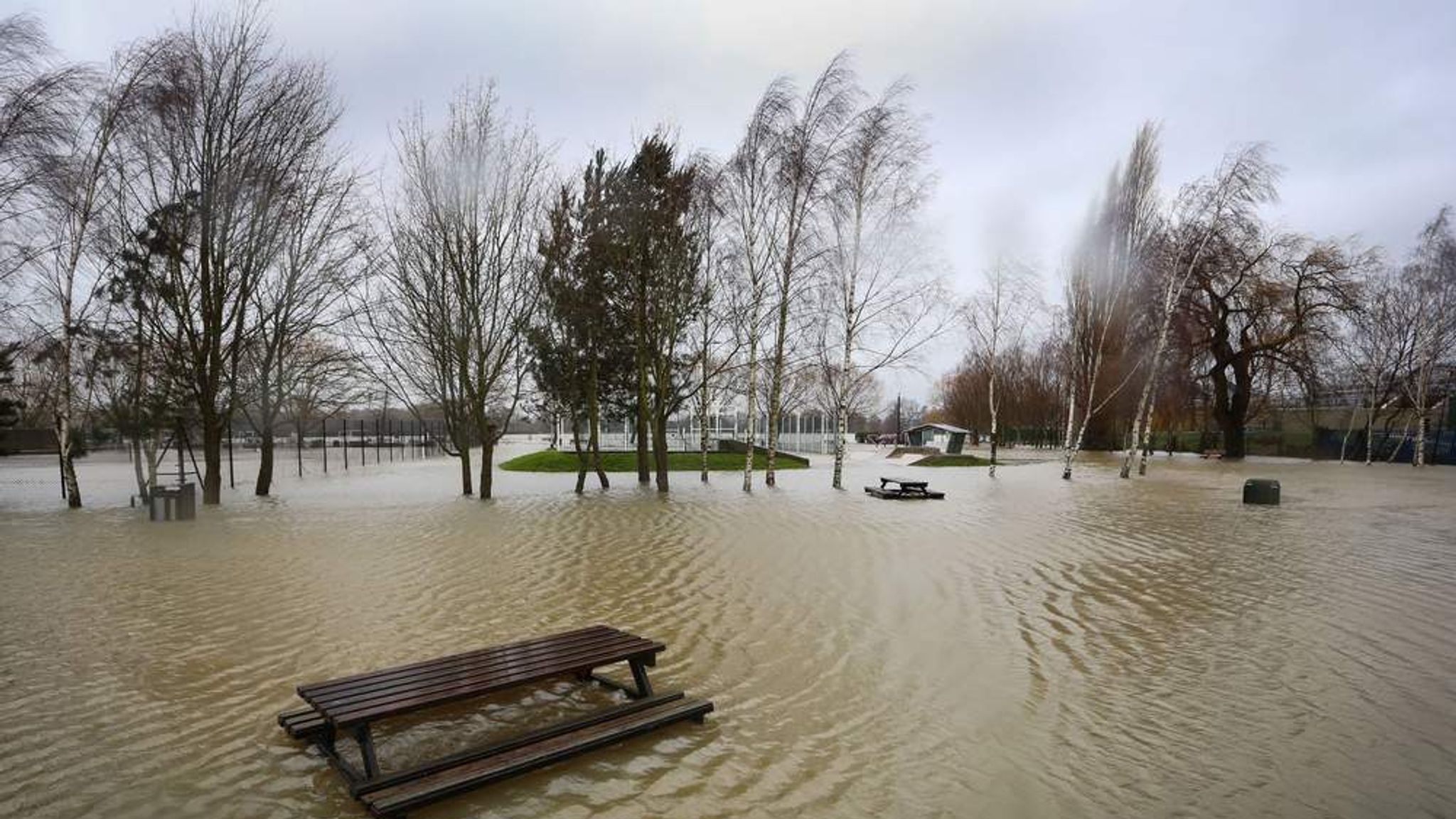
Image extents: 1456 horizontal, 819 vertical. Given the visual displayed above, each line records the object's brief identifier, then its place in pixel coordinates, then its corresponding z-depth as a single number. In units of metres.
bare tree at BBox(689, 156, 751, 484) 21.55
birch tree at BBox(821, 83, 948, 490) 20.52
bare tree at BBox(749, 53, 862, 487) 20.31
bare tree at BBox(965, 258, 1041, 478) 27.33
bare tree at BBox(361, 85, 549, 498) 17.61
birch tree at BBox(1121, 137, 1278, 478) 24.58
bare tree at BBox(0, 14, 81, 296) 12.91
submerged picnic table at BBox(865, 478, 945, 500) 17.97
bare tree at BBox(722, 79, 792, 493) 20.59
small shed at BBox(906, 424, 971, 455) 41.41
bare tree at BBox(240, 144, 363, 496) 17.47
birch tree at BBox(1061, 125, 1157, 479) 27.11
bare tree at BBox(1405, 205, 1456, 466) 32.16
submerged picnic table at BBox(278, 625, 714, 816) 3.55
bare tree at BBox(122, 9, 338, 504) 15.62
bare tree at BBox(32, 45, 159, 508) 15.09
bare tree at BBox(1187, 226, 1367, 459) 32.94
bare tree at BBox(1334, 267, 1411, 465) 34.69
